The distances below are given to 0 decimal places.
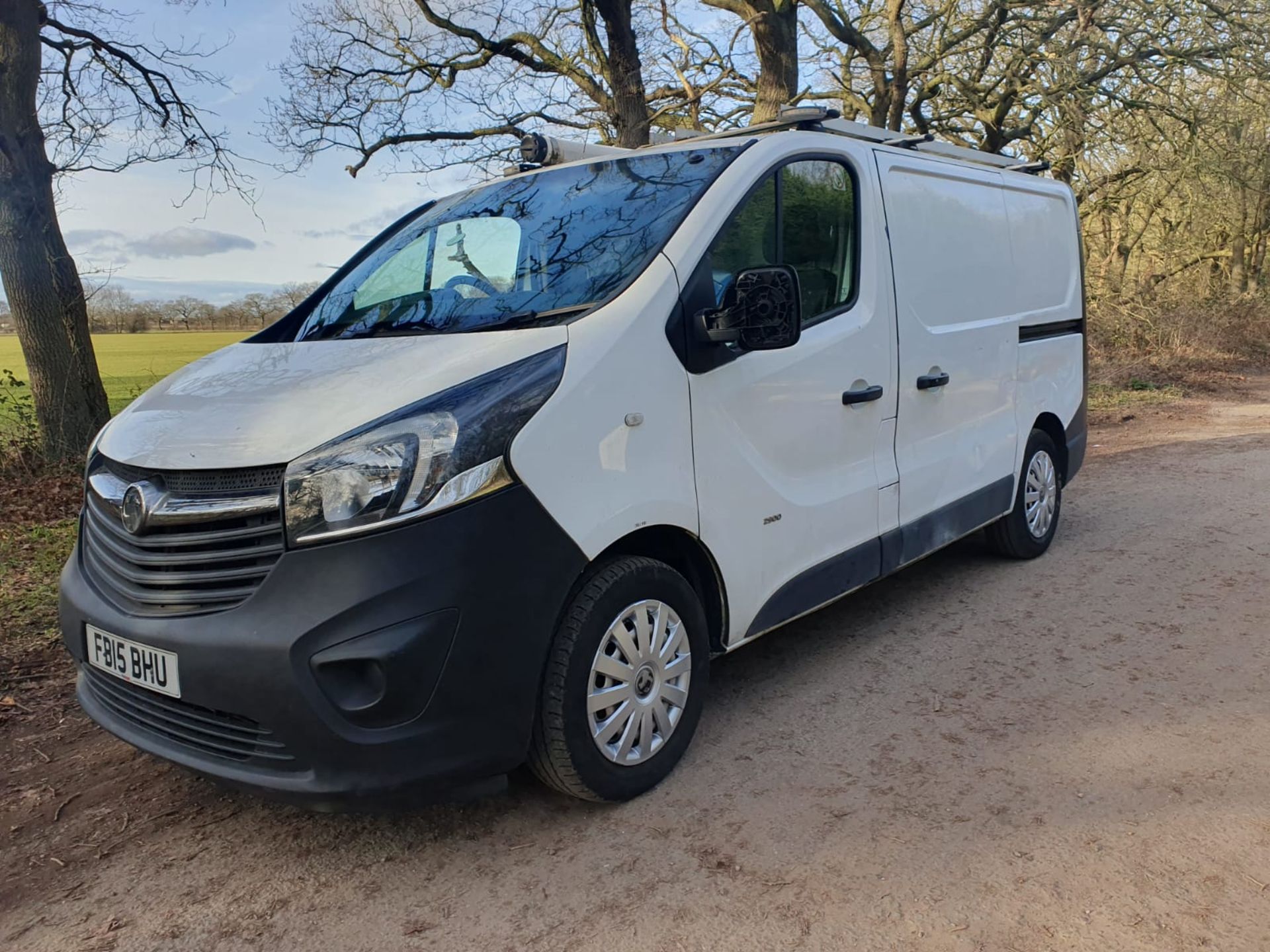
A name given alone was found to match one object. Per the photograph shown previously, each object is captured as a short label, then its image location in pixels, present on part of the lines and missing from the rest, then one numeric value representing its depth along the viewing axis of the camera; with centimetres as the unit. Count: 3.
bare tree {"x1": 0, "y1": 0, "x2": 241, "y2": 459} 736
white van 235
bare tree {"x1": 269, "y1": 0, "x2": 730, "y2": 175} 1425
